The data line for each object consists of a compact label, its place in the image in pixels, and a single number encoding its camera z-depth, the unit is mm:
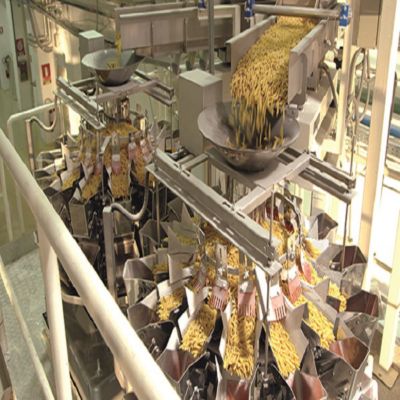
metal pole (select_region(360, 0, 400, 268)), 1403
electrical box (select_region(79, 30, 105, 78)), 1607
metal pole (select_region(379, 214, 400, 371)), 1825
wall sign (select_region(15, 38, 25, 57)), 3443
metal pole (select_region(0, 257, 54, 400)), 1013
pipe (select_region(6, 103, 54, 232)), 2025
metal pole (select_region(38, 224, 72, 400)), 769
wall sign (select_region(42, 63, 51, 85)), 3426
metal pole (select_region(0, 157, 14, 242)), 1616
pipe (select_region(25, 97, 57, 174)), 1823
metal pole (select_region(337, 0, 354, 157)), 1511
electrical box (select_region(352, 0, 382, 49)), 1467
